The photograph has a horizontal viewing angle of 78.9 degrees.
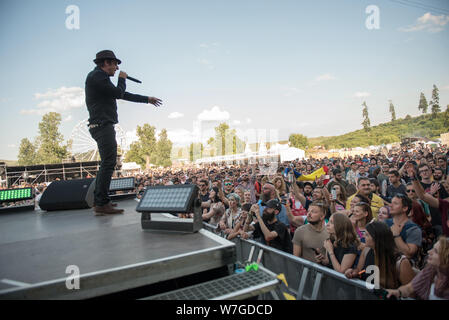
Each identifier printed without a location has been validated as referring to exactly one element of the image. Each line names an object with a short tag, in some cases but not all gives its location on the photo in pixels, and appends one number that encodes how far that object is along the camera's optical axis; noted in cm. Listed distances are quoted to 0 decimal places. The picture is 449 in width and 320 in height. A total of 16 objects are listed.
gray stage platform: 163
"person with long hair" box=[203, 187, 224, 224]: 644
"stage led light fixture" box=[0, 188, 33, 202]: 525
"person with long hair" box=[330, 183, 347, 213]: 635
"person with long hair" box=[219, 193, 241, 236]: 580
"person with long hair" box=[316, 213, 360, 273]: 329
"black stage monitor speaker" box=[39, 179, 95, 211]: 463
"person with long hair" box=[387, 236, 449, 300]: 247
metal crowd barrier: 237
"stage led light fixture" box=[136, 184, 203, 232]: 262
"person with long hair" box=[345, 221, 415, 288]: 284
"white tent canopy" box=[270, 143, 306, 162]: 3381
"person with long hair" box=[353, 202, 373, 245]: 439
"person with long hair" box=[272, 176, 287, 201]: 828
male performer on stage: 342
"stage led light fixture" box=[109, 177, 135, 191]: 561
